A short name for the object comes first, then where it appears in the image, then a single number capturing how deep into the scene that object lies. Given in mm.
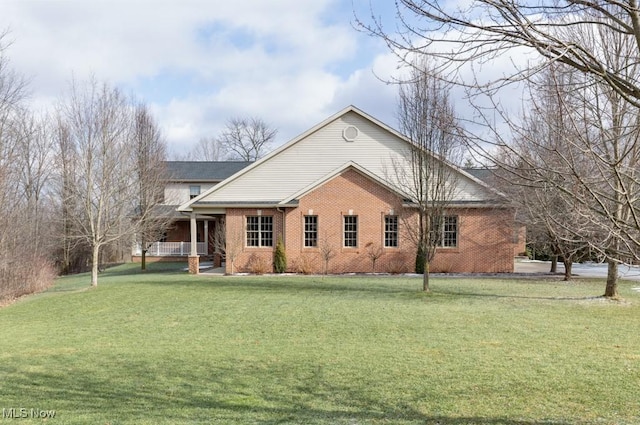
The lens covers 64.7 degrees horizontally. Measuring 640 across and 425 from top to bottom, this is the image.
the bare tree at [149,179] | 27844
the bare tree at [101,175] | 20719
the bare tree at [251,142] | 67125
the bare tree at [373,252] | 24688
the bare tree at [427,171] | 16766
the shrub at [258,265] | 24953
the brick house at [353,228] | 24750
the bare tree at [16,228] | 19094
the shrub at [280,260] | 24750
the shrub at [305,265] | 24703
